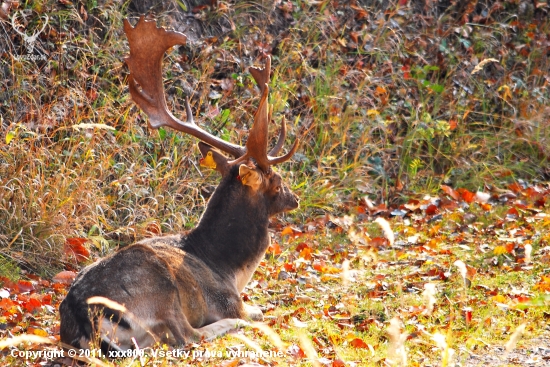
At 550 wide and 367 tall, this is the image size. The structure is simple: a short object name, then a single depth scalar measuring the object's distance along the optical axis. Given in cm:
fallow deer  1109
